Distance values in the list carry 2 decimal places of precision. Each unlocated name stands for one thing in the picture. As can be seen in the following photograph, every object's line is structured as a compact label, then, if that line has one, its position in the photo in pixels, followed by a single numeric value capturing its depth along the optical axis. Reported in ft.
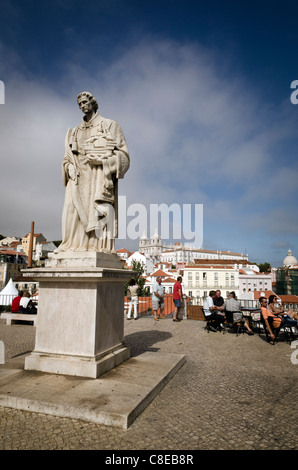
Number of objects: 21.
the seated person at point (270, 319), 23.25
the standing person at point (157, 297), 36.29
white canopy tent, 46.91
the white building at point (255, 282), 213.87
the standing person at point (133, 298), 35.57
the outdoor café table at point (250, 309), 29.16
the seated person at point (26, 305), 33.58
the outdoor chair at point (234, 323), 26.96
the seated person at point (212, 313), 28.55
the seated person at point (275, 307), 24.17
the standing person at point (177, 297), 35.29
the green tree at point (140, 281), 155.14
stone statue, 14.29
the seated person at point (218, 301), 30.63
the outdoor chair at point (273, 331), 22.95
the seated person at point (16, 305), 33.46
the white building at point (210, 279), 222.48
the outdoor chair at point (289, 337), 24.24
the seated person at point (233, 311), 27.04
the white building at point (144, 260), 315.25
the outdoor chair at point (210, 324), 29.11
